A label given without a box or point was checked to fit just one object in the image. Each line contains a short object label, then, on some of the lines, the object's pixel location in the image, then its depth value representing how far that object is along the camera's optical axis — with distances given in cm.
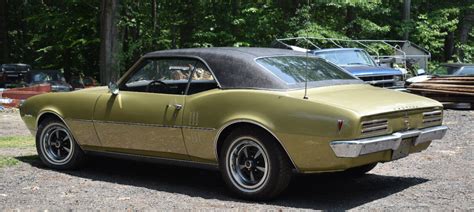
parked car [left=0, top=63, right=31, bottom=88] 2768
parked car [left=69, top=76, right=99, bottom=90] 2608
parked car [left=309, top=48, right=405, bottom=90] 1521
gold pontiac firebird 552
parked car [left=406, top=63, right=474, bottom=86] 2076
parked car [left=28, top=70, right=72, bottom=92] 2528
